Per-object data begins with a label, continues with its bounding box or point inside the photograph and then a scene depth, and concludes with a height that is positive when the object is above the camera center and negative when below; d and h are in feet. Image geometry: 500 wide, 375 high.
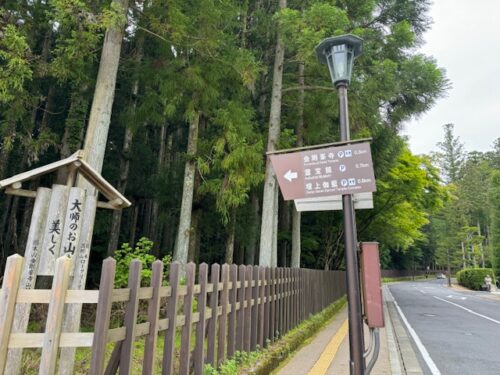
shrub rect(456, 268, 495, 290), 99.76 -0.23
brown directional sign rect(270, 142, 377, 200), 10.37 +2.96
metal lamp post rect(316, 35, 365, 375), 9.78 +1.99
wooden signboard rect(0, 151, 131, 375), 11.78 +1.18
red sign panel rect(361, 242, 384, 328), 9.30 -0.32
